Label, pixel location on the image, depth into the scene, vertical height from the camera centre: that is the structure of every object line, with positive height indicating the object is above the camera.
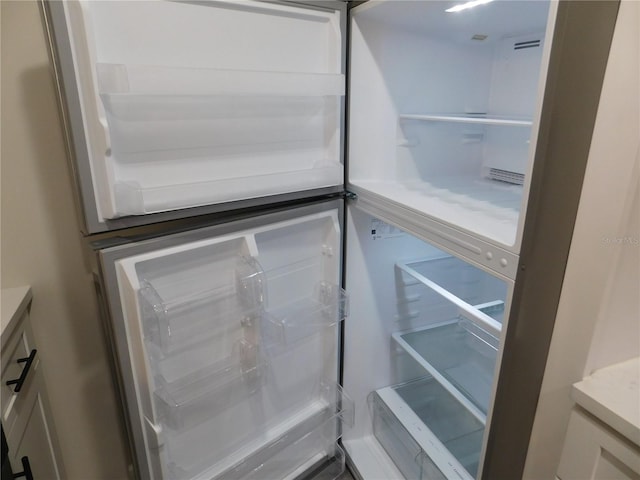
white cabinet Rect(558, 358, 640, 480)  0.72 -0.57
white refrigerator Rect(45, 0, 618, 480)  0.72 -0.21
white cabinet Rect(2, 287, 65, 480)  0.90 -0.68
